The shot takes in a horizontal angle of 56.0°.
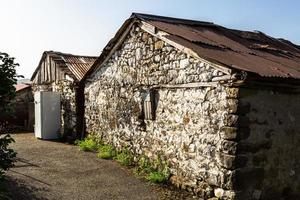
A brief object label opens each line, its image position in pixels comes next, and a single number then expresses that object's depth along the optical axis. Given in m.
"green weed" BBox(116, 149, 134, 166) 7.09
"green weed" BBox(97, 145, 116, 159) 7.60
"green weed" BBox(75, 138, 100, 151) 8.32
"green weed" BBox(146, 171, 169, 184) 6.01
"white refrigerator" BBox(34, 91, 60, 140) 9.77
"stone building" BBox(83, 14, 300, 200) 4.86
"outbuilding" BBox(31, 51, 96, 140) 9.45
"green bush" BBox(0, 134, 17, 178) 3.70
